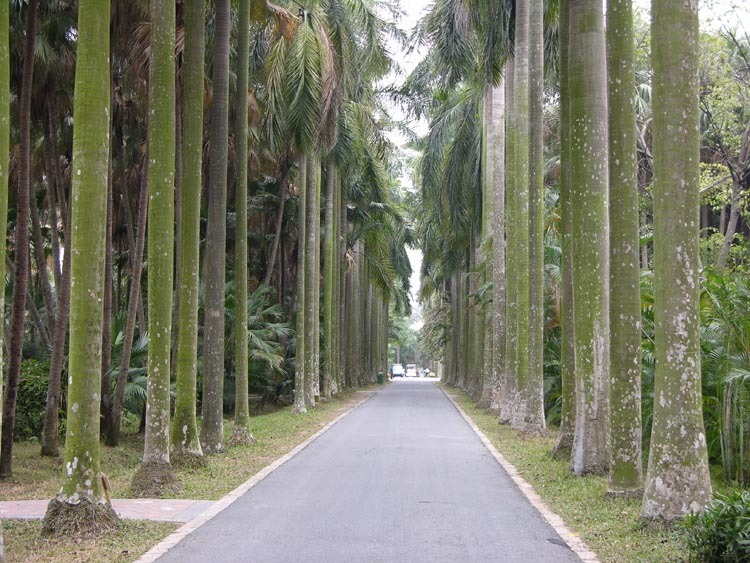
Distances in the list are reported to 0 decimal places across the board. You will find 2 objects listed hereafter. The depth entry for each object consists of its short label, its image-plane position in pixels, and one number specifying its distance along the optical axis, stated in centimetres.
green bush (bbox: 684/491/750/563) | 574
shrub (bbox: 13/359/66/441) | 1636
